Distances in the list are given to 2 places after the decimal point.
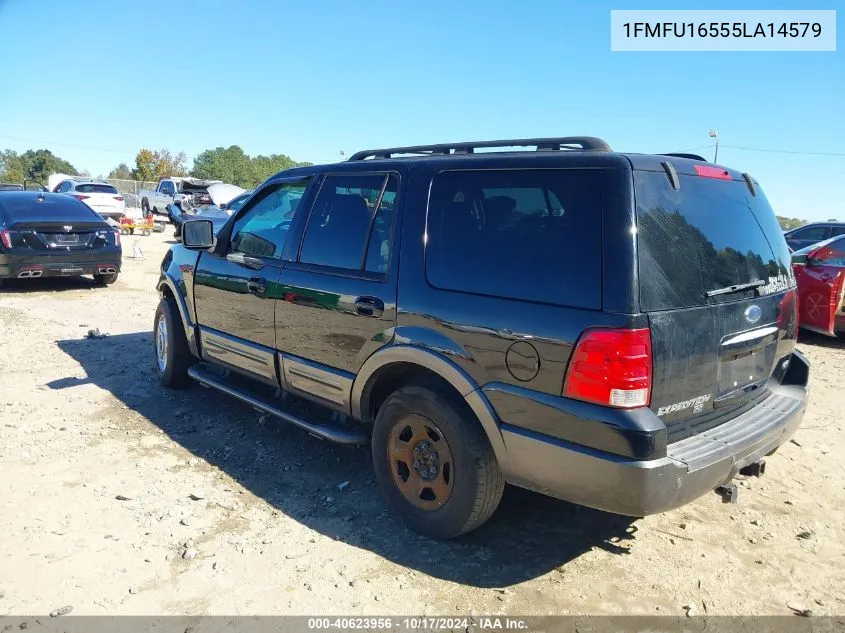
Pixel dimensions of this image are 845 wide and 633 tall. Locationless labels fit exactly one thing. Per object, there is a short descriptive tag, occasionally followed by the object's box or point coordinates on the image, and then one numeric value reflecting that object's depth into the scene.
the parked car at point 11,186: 22.09
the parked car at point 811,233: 13.73
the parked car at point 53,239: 9.59
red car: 7.25
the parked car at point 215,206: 16.88
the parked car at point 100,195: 20.86
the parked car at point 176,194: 22.31
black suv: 2.55
